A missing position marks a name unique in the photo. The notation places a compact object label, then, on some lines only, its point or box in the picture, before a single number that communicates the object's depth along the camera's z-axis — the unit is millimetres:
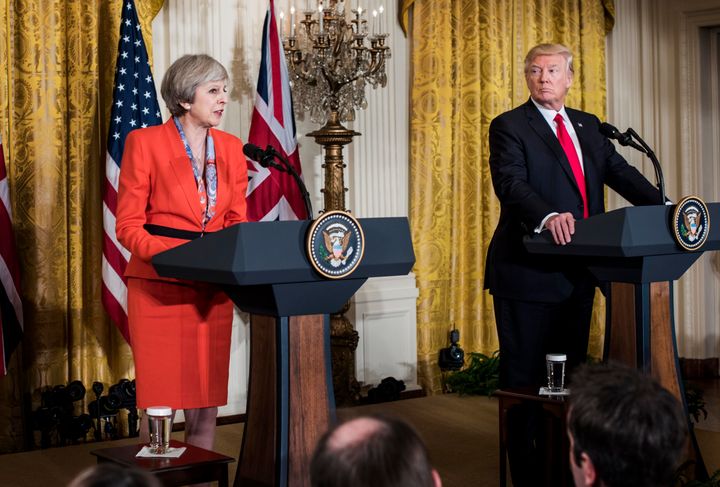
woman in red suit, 3527
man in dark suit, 4145
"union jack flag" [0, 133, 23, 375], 5199
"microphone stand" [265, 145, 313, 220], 3053
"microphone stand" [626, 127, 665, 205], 3650
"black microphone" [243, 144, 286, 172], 3100
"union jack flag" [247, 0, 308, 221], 6059
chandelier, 6098
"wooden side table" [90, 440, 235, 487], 3023
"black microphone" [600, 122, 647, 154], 3734
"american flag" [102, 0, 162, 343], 5484
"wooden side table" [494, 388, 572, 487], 3833
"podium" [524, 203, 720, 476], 3611
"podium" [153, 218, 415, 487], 2992
